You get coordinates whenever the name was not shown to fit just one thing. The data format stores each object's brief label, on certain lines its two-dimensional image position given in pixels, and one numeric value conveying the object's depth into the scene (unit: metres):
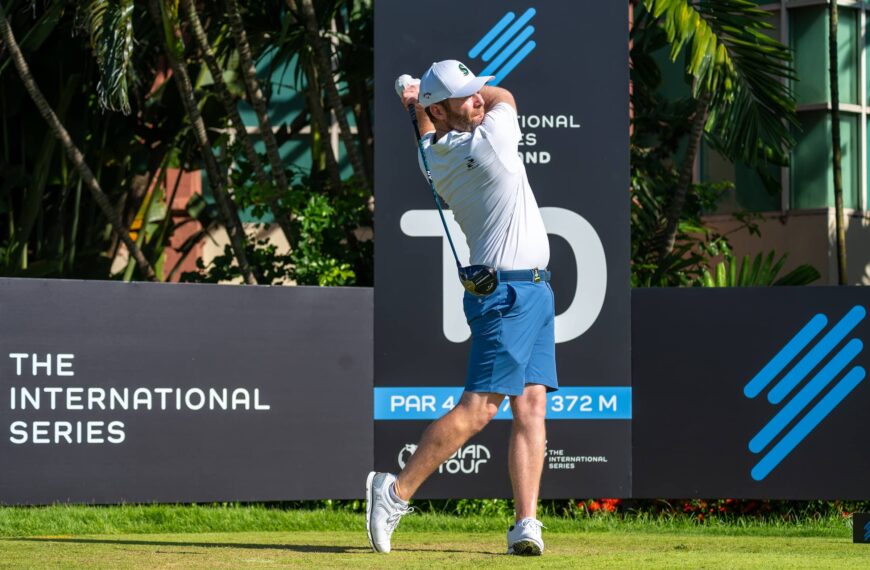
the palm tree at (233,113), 20.03
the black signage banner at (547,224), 14.47
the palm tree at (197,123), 19.73
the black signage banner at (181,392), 13.80
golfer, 10.38
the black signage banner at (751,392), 14.87
